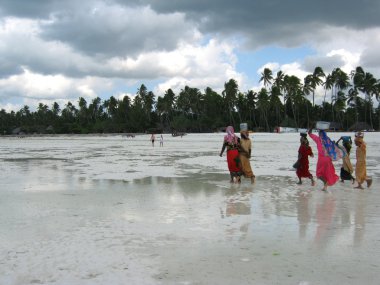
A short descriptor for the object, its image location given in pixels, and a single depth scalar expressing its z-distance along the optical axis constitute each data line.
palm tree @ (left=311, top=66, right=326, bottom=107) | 76.38
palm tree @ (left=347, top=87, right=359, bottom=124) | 76.79
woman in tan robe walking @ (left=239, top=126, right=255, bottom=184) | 11.38
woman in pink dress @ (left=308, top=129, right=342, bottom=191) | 9.85
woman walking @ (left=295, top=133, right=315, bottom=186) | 11.02
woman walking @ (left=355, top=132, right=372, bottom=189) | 10.14
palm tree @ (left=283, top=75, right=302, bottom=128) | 76.56
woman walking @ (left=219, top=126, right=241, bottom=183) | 11.44
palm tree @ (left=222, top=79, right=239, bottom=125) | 89.44
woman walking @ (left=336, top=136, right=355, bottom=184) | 11.04
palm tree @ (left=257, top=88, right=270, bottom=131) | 81.44
